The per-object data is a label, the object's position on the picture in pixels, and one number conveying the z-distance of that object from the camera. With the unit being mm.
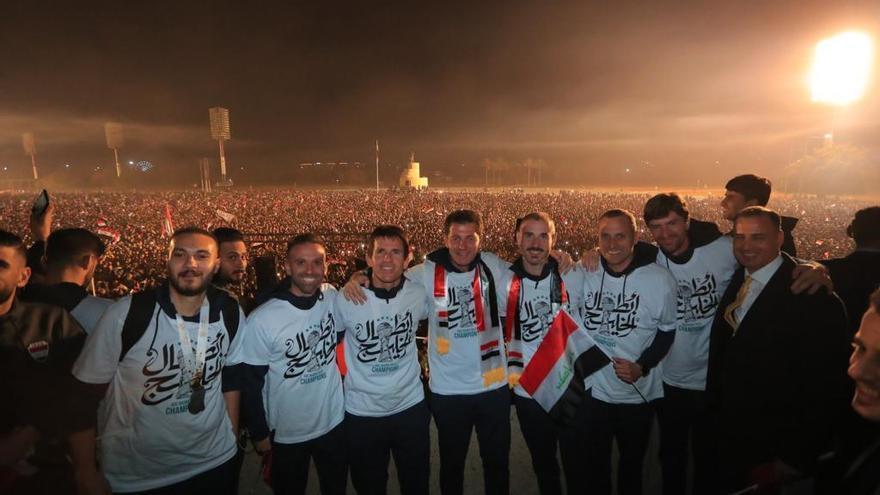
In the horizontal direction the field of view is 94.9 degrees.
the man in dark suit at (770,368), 2479
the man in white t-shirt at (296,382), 2807
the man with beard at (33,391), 2131
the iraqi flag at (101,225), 10094
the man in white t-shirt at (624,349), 3264
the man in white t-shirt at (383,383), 3090
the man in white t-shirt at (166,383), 2320
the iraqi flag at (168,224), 12486
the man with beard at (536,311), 3332
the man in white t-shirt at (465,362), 3312
